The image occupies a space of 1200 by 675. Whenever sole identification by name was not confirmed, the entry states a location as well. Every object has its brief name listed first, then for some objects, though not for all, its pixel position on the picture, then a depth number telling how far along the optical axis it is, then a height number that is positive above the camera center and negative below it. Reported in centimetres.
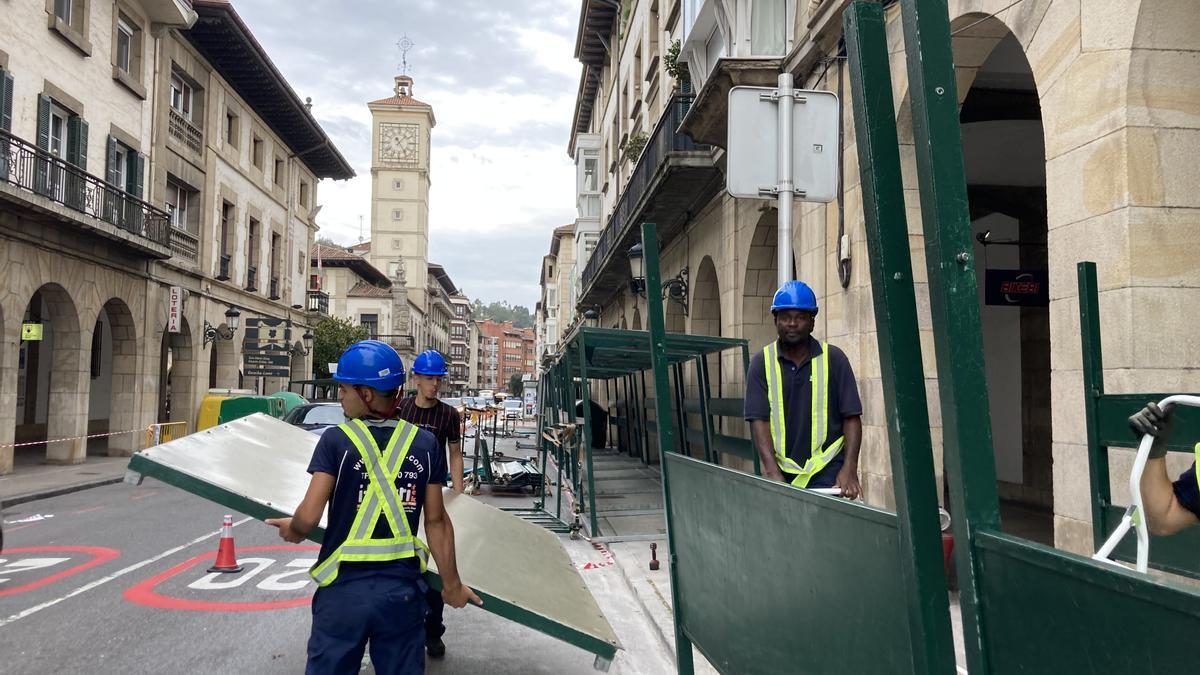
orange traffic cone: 789 -163
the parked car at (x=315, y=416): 1406 -62
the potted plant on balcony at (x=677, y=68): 1577 +572
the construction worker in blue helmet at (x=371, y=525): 322 -57
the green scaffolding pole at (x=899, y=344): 153 +6
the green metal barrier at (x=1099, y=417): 353 -16
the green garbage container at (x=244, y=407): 2125 -68
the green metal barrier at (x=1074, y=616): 107 -33
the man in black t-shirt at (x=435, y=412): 625 -24
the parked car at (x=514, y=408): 4732 -182
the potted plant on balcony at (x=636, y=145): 2115 +580
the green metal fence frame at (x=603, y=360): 988 +29
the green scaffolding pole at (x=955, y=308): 138 +11
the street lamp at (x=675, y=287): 1658 +181
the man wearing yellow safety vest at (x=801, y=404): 447 -14
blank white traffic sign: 538 +149
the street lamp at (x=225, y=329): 2677 +163
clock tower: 8875 +2015
